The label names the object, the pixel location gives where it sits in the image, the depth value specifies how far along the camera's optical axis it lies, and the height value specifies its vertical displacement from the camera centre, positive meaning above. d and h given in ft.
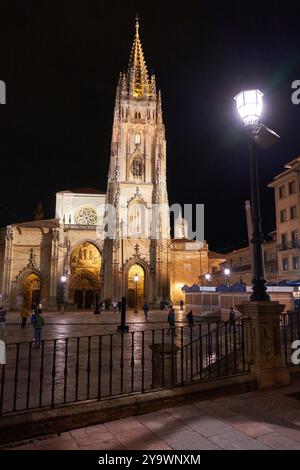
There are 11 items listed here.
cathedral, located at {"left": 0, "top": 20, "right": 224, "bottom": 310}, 145.69 +19.59
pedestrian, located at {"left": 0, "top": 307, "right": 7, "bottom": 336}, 62.62 -6.39
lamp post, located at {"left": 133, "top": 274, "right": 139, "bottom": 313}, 137.14 +2.42
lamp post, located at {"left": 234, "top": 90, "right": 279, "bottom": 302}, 19.75 +8.57
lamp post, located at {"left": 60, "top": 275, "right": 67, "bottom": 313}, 147.48 +0.25
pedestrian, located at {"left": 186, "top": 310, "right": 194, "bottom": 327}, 61.54 -6.05
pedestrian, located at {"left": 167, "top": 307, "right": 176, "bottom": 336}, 54.95 -5.36
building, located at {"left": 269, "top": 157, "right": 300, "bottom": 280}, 112.88 +22.79
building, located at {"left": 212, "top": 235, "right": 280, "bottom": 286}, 129.70 +7.09
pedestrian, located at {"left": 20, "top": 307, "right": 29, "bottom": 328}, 64.73 -5.81
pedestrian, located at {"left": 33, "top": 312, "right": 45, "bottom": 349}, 39.66 -4.84
